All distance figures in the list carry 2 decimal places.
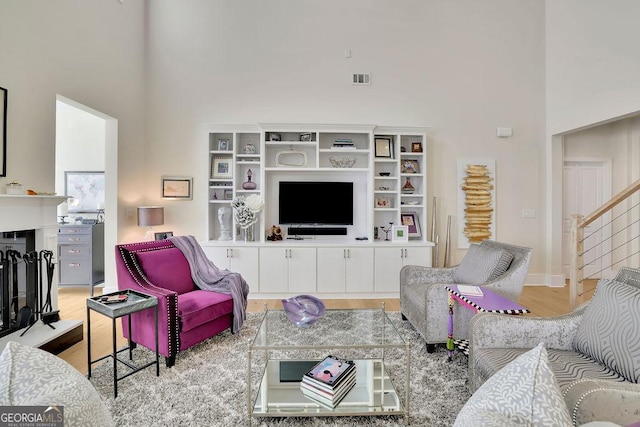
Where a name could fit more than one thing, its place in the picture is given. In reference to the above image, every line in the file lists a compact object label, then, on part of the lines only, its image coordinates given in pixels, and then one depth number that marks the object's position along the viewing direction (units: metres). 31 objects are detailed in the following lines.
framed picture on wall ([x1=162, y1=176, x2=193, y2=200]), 4.45
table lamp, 3.98
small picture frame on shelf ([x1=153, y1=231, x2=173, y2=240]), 4.10
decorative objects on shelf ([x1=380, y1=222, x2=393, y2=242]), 4.46
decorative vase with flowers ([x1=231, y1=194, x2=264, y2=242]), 4.00
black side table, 1.94
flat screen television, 4.36
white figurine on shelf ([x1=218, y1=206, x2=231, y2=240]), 4.24
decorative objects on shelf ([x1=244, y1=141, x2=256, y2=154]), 4.31
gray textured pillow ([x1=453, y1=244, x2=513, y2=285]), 2.60
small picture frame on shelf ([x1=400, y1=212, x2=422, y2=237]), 4.44
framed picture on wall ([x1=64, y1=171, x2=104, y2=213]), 4.67
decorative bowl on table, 2.21
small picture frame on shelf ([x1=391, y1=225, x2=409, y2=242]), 4.15
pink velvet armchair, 2.26
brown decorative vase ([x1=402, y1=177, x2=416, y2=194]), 4.43
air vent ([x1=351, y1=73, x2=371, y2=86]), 4.52
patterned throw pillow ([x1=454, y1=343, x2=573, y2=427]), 0.78
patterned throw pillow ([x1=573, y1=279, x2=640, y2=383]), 1.31
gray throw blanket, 2.77
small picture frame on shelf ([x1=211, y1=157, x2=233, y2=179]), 4.37
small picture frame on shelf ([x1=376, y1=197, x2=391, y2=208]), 4.44
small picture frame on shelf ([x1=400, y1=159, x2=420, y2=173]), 4.43
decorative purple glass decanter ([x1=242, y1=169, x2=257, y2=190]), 4.30
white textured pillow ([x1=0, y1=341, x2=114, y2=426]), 0.86
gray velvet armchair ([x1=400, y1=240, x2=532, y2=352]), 2.41
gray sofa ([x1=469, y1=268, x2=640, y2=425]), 1.07
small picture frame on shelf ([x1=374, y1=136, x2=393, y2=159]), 4.34
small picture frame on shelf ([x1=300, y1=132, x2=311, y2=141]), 4.30
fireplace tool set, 2.42
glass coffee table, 1.70
